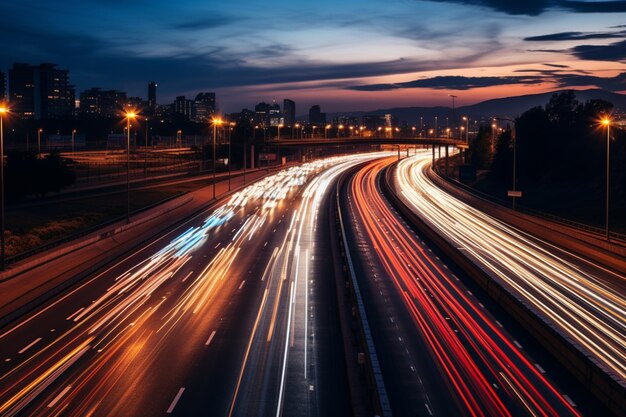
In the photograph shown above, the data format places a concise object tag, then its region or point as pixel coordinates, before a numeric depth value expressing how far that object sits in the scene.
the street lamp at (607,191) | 44.00
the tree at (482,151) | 140.38
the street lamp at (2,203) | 33.00
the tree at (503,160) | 107.77
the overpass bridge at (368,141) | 147.38
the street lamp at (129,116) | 51.92
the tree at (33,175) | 65.19
